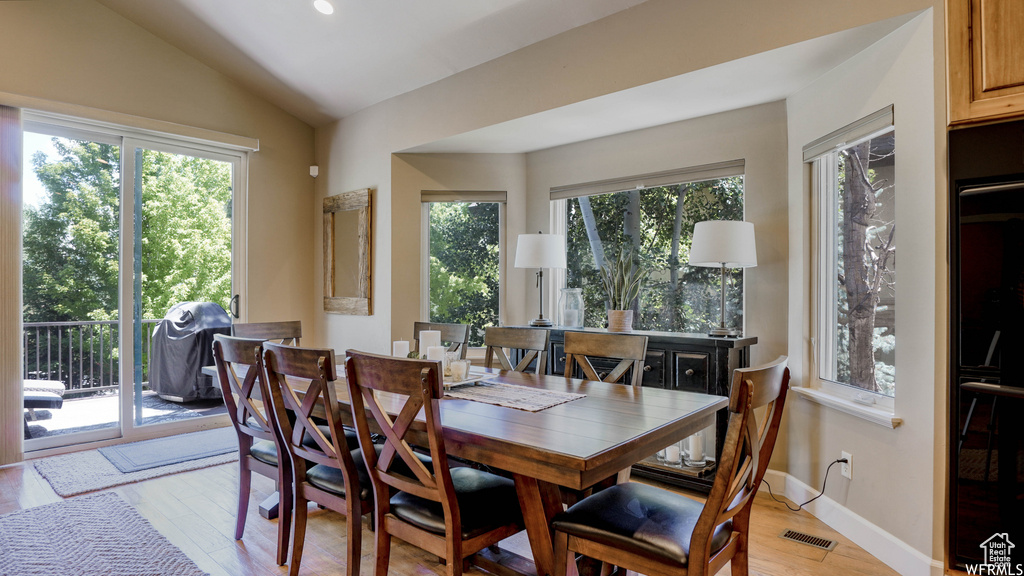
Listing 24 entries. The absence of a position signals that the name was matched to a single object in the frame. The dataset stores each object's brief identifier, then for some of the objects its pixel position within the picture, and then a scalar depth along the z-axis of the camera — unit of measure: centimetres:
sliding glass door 380
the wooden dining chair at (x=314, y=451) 184
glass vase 394
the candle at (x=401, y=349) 261
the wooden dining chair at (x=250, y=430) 220
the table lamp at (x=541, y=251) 369
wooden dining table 142
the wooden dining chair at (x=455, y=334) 312
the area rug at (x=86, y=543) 228
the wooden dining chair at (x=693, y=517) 141
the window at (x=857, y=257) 256
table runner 200
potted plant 354
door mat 363
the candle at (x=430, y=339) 259
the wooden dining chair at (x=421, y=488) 157
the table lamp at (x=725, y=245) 299
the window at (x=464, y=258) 454
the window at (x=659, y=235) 353
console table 303
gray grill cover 429
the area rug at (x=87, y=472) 319
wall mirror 463
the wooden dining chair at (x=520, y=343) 284
